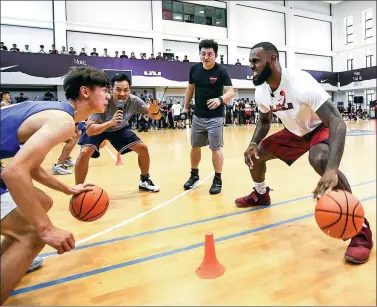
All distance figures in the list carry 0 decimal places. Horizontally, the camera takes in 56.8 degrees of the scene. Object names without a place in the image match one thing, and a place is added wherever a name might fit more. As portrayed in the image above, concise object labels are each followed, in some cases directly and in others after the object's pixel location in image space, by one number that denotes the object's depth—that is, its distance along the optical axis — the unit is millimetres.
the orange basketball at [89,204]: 2307
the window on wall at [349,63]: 31548
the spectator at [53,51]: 17844
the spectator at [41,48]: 18303
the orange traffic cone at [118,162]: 6757
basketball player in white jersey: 2203
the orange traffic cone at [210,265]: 2064
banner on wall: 16734
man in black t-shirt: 4336
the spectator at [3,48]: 16731
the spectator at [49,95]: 17933
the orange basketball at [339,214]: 1968
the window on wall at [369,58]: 29562
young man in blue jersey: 1532
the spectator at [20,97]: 17078
